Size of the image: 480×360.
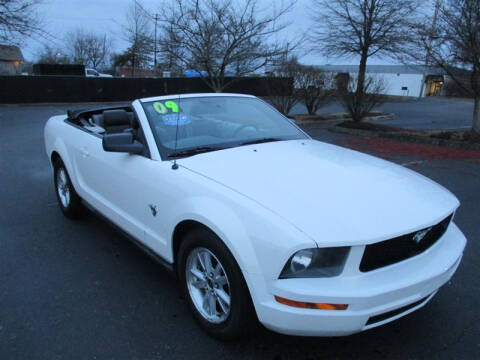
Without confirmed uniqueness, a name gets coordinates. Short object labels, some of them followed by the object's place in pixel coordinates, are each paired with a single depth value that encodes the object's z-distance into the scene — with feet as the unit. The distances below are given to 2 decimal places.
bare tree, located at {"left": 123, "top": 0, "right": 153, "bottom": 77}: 44.00
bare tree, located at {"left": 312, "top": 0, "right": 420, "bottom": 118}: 46.91
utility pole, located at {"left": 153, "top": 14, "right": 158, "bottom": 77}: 42.34
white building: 126.70
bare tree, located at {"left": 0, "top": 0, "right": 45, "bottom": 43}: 54.08
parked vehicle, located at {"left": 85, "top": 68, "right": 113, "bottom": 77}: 110.91
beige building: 155.49
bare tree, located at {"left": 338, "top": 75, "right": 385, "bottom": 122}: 44.19
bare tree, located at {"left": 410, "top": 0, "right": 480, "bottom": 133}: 29.73
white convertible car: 6.94
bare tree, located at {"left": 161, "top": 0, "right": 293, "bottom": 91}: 41.06
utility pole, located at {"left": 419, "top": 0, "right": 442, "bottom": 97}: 31.99
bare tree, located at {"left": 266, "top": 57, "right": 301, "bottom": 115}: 48.75
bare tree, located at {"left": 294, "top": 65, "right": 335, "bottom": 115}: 50.24
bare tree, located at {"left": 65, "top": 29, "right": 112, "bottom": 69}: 175.94
